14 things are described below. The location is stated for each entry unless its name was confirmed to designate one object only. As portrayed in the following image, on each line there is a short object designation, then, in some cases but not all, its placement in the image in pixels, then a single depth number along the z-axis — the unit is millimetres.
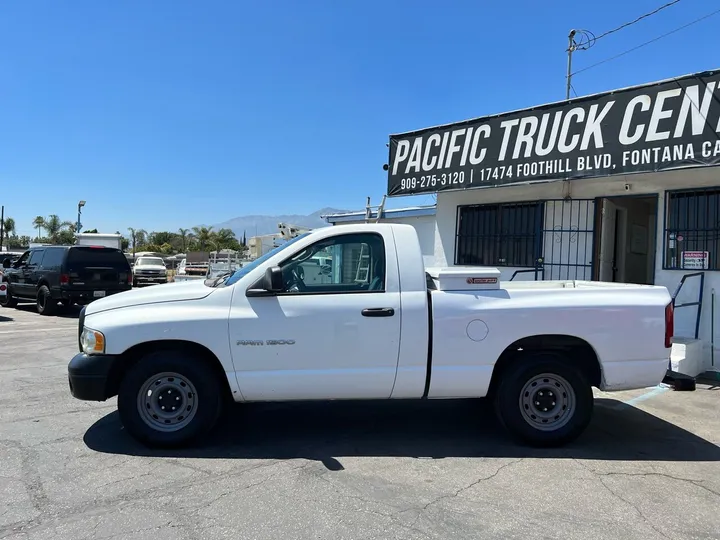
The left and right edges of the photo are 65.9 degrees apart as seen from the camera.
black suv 14766
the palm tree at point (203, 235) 69000
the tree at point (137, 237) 92962
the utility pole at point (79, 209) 36531
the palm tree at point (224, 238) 70988
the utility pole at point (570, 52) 17172
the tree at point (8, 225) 71212
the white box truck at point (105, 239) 25609
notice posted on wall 8086
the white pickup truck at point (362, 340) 4676
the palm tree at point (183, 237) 78775
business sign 7414
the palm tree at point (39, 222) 77312
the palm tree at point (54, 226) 75250
